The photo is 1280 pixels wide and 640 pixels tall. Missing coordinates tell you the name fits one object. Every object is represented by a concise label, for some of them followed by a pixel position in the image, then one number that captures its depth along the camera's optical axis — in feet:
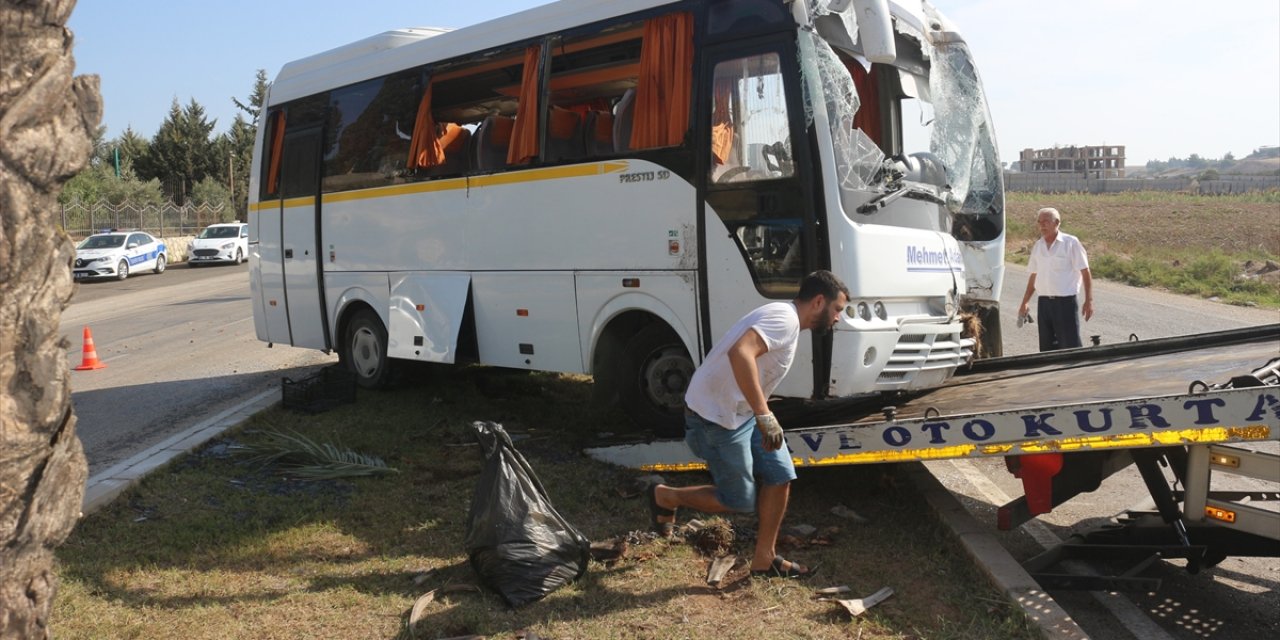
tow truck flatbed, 14.98
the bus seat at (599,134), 25.08
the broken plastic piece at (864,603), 15.65
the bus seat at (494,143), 27.94
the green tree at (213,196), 173.99
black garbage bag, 16.22
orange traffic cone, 43.93
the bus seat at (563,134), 26.12
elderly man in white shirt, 31.35
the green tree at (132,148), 200.82
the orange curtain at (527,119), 26.55
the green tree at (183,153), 198.18
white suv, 125.59
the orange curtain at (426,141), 29.86
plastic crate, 31.09
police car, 104.37
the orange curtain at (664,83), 23.06
